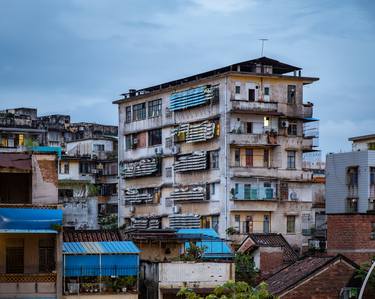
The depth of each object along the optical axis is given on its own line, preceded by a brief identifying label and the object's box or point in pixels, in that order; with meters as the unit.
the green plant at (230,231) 75.31
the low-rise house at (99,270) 47.28
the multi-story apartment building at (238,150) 77.19
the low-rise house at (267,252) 61.25
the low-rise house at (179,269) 48.75
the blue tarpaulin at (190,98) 78.69
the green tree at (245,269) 56.78
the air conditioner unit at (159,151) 84.62
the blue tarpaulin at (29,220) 45.75
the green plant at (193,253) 50.28
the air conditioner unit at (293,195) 79.62
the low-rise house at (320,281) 48.47
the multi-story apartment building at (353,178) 80.50
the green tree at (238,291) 34.72
